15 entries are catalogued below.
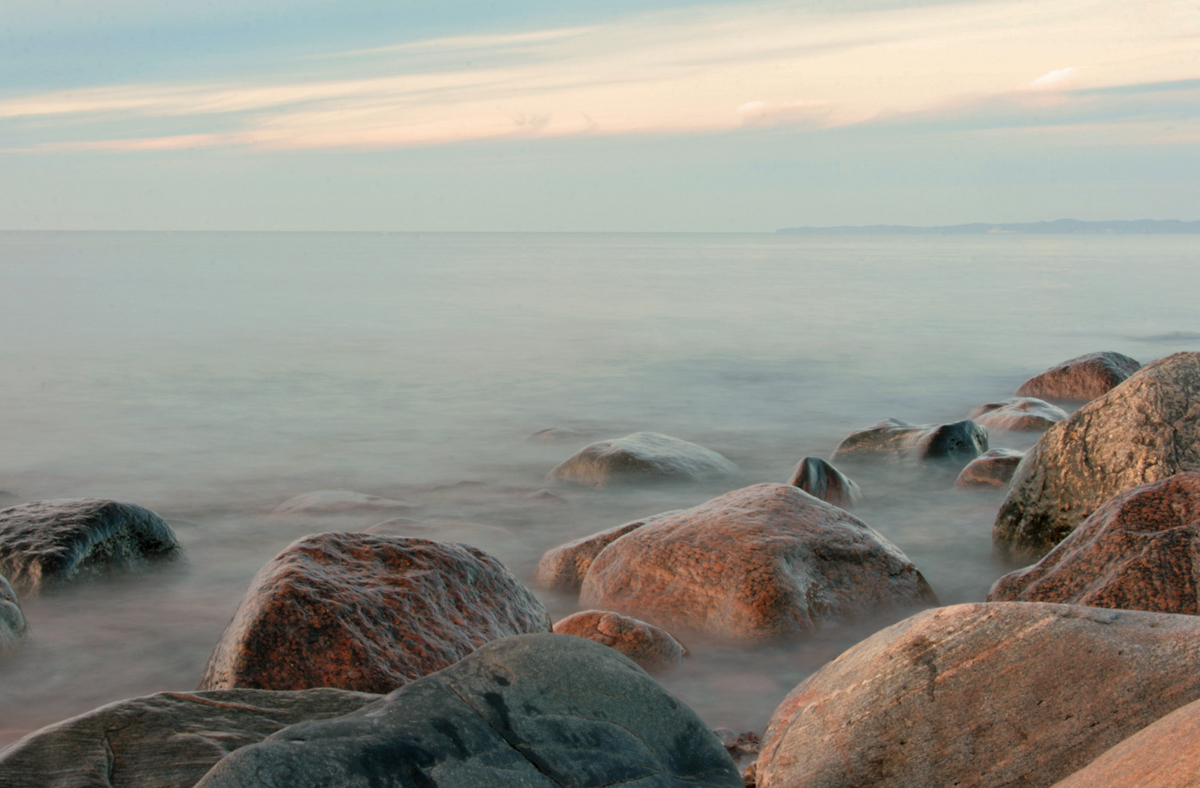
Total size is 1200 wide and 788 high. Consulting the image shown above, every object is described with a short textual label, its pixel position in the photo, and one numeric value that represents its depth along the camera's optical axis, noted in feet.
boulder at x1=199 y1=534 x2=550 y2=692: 11.41
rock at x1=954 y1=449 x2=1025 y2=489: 25.32
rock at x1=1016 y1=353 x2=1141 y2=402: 38.42
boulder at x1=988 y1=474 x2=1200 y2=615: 12.49
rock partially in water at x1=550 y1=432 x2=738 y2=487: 26.35
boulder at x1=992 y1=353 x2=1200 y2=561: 17.22
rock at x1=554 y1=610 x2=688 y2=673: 14.12
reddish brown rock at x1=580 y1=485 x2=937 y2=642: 15.49
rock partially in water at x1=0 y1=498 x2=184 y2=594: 17.52
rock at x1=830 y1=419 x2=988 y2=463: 27.71
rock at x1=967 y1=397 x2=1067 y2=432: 31.94
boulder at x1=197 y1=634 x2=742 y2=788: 6.79
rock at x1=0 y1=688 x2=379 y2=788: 7.80
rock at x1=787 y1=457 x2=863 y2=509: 22.80
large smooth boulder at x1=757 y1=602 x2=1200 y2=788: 8.54
